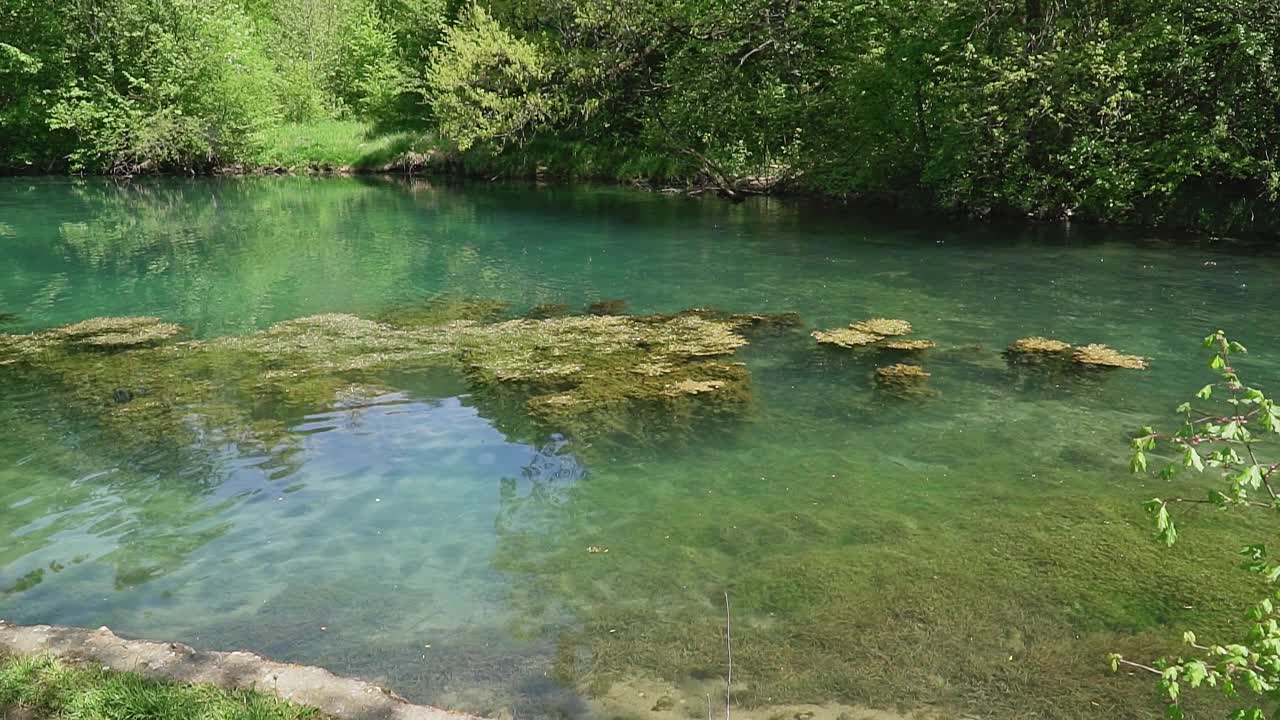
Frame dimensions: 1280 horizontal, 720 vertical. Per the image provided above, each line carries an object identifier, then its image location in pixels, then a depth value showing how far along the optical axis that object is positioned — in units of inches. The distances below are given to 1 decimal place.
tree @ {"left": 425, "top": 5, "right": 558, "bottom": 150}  1590.8
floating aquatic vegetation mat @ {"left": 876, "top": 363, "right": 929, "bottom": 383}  455.8
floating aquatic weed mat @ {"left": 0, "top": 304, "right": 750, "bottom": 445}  405.1
